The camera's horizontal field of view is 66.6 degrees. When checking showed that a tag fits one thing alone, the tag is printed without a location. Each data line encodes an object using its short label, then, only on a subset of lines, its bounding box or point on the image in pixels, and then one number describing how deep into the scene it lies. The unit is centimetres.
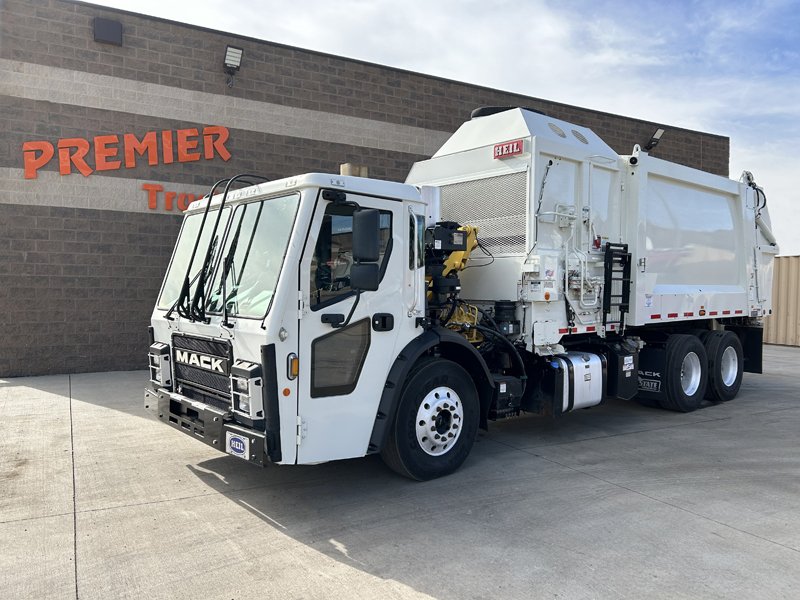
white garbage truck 440
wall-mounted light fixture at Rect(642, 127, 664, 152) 1819
